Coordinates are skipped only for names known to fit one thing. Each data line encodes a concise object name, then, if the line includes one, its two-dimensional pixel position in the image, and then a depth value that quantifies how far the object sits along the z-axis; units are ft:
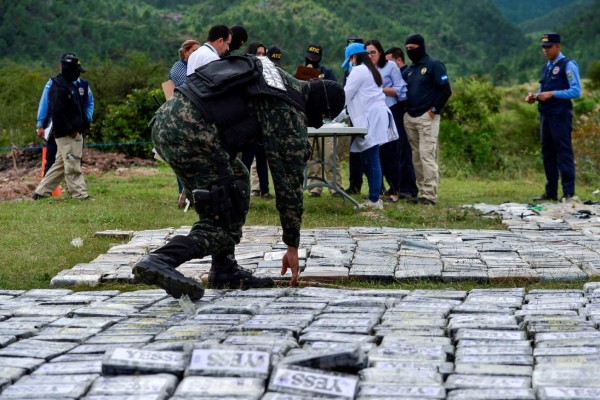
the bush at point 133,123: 64.49
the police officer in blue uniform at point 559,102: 39.52
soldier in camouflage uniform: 19.63
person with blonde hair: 35.60
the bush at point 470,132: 61.52
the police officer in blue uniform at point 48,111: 41.78
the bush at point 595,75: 111.18
